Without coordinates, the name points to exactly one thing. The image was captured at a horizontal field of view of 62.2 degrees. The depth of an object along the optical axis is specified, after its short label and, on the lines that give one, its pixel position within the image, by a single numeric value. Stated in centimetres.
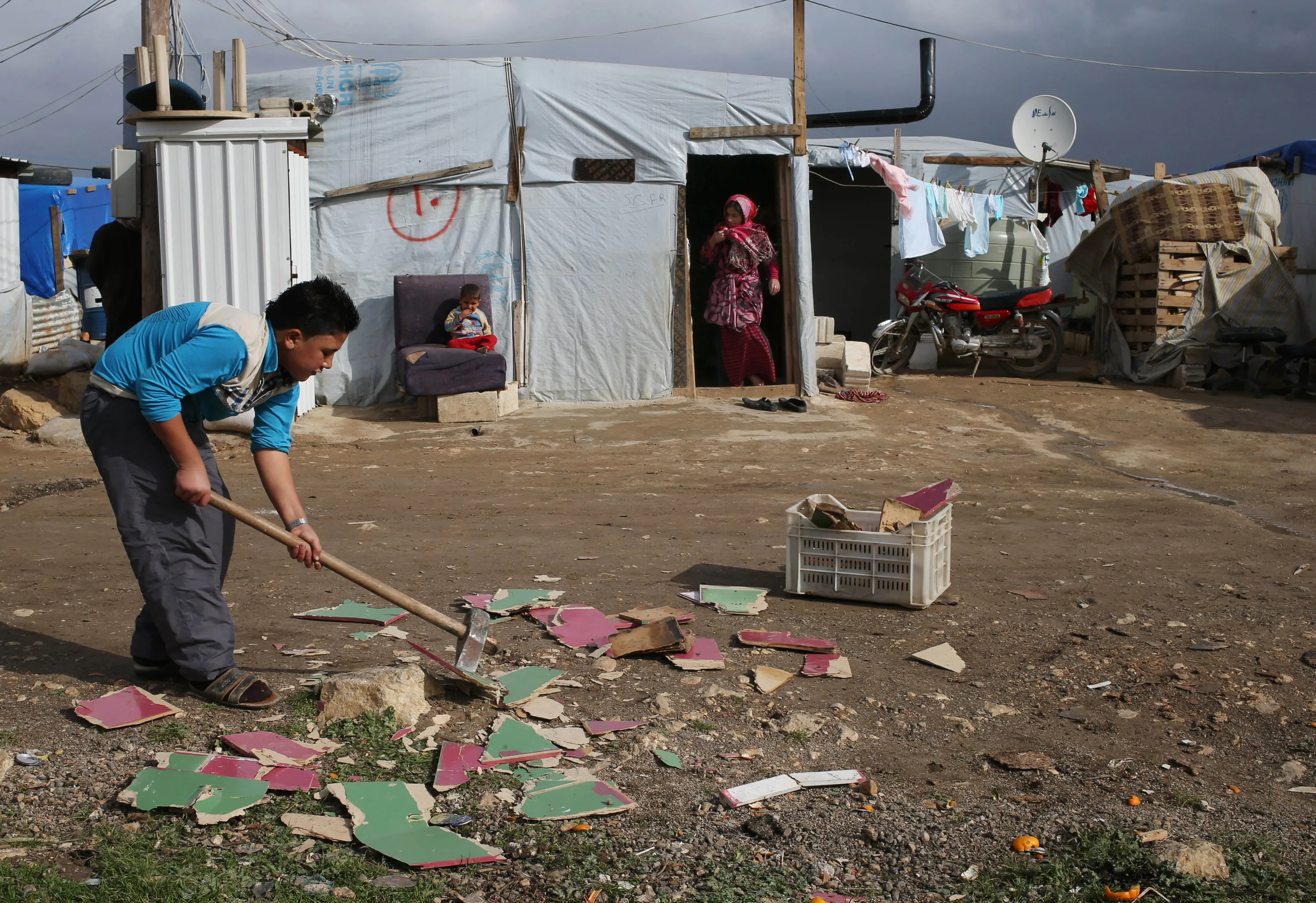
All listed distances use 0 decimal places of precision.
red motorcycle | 1297
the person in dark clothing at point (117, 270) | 908
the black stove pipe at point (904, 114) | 1562
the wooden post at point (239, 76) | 871
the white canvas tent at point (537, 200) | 1040
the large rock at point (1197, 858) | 259
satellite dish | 1429
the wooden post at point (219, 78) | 909
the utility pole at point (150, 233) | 918
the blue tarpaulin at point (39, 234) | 1752
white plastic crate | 454
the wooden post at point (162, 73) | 855
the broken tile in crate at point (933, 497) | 483
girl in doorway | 1096
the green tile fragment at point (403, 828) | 267
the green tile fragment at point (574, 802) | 288
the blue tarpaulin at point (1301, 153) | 1409
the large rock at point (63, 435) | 862
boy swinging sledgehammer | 329
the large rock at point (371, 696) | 343
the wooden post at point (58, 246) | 1709
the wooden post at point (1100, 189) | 1412
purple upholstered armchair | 953
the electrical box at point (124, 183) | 908
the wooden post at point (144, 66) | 901
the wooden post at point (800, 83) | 1059
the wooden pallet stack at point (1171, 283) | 1228
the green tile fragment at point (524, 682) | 365
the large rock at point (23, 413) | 926
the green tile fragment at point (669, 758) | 321
